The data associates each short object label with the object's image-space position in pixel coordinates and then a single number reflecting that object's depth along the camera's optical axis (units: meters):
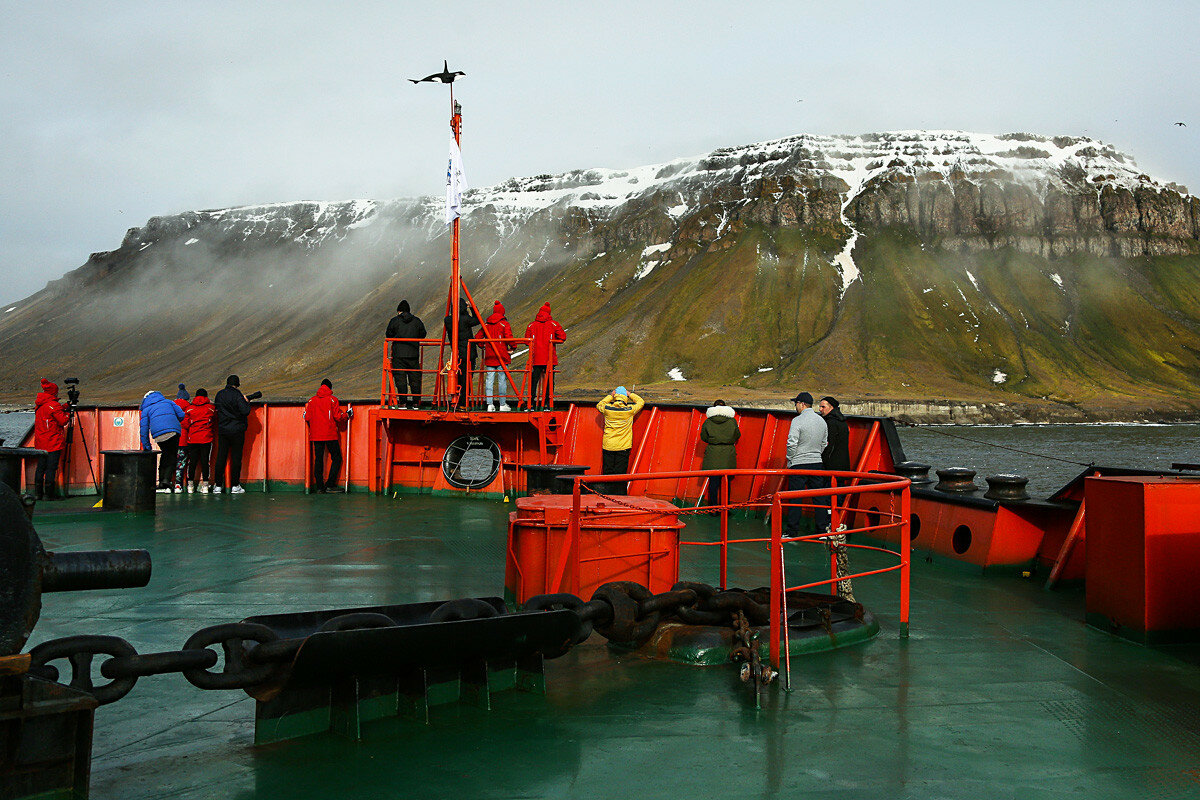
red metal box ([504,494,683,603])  6.34
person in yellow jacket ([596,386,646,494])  13.75
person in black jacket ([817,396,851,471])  10.77
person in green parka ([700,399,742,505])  12.52
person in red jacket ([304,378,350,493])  15.86
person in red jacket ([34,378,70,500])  14.67
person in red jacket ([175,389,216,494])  15.48
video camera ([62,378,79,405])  15.33
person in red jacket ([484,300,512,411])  15.42
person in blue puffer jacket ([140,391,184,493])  14.81
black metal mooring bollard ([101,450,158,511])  12.79
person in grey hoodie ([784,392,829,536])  10.29
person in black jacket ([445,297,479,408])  15.58
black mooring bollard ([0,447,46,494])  7.22
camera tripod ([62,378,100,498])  15.47
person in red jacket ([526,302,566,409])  15.38
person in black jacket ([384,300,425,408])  16.28
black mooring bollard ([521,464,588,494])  10.20
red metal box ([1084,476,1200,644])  6.20
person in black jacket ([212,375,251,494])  15.71
